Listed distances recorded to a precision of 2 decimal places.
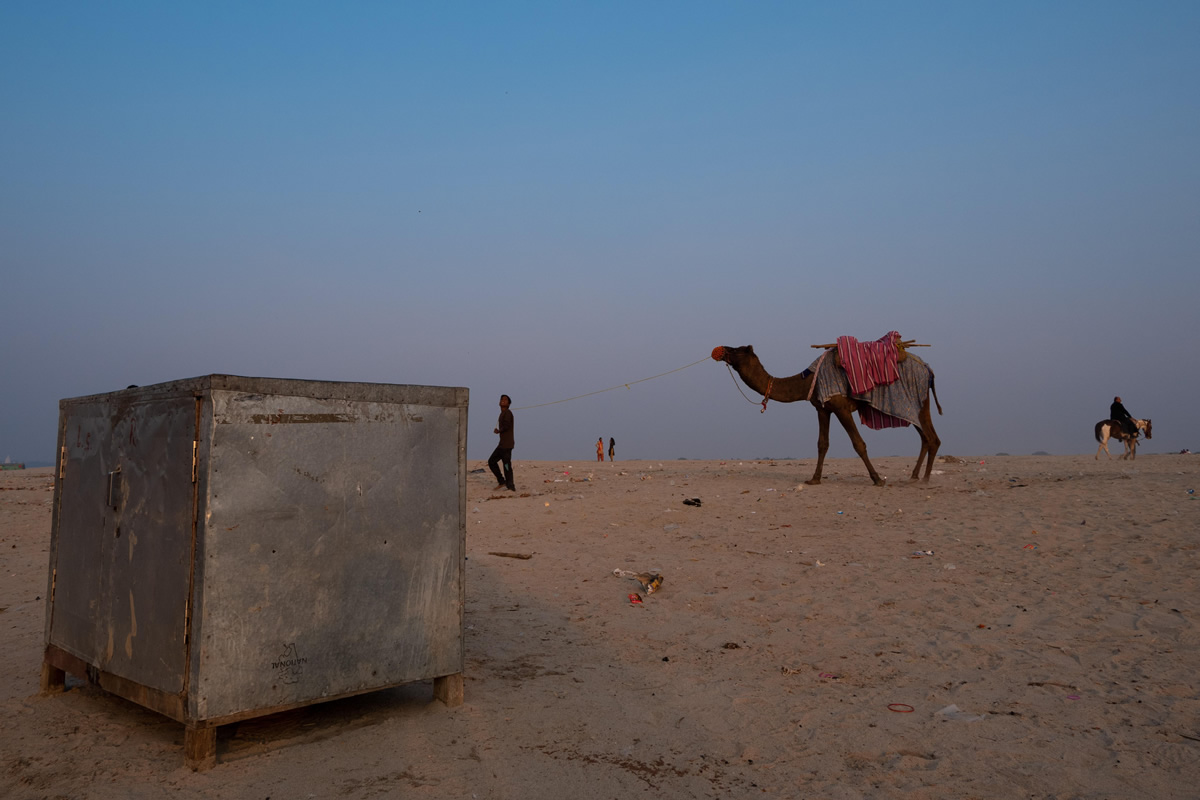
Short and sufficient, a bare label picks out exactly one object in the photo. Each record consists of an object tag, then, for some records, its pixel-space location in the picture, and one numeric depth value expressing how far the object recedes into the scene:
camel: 13.82
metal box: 3.42
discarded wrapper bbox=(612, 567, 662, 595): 7.09
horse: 21.16
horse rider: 20.98
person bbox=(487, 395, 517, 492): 13.42
